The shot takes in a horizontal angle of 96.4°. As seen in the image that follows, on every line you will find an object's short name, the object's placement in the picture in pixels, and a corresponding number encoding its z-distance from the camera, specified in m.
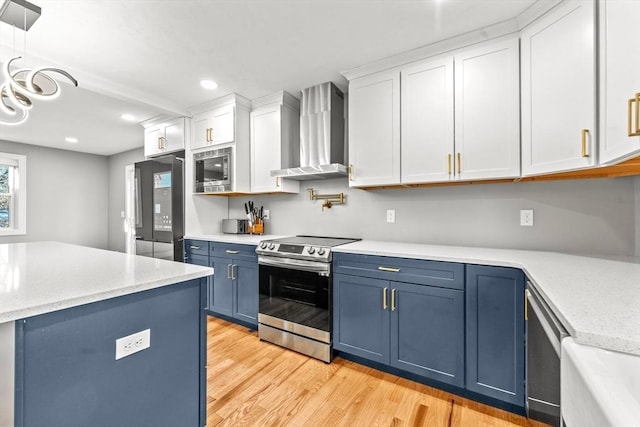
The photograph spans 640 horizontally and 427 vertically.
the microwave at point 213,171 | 3.15
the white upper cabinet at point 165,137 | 3.50
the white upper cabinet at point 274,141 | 3.05
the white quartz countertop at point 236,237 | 2.84
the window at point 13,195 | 4.59
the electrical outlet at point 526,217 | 2.10
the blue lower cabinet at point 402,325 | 1.84
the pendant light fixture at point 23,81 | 1.55
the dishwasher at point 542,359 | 1.00
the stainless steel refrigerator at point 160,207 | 3.28
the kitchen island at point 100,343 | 0.89
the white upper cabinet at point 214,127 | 3.14
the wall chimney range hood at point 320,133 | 2.77
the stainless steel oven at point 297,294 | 2.30
